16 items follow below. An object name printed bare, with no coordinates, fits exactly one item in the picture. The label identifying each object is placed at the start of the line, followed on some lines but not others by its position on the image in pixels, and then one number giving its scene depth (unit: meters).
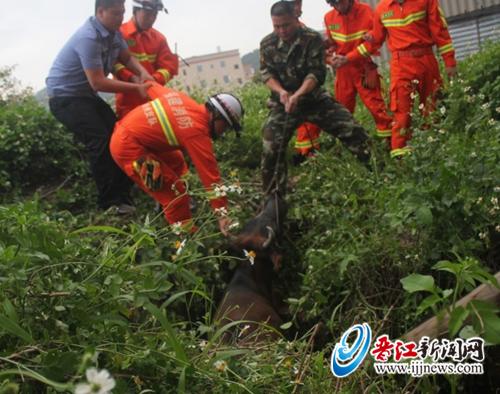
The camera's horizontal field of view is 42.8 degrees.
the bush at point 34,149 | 6.66
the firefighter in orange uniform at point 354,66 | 6.36
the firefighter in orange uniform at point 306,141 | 6.32
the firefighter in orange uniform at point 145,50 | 6.00
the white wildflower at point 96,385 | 1.26
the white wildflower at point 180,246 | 2.28
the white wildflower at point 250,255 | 2.77
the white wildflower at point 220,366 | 1.95
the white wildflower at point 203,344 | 2.20
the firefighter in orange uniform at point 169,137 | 4.68
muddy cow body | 3.86
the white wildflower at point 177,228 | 2.40
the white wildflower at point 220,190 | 2.66
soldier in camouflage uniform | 5.52
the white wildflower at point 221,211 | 2.72
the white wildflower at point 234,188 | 2.72
